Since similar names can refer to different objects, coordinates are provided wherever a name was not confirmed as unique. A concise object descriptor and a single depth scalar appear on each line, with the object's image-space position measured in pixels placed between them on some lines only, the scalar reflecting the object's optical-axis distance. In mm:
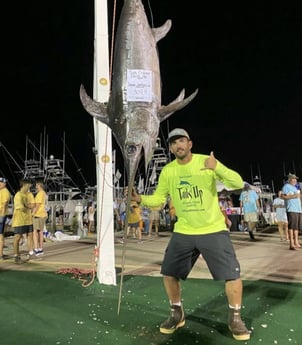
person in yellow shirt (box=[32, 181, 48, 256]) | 8227
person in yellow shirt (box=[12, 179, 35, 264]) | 7684
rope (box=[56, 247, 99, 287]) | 5078
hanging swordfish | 2843
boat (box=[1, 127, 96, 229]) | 23828
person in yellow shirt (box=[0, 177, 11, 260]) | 7816
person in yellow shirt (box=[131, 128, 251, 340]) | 3150
